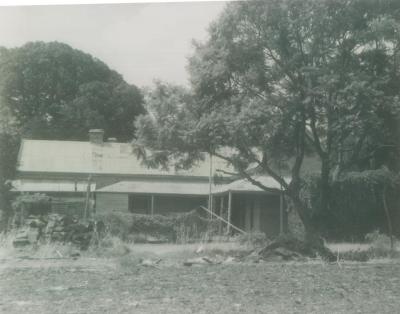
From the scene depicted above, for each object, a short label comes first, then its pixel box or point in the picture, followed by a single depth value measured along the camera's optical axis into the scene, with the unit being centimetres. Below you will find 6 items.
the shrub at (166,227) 2181
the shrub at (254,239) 1920
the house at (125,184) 2802
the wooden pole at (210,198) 2741
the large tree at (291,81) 1672
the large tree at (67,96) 3083
